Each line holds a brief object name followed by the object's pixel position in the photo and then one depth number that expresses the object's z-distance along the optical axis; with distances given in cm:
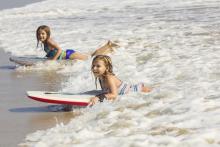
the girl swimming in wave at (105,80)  1430
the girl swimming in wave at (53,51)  2177
